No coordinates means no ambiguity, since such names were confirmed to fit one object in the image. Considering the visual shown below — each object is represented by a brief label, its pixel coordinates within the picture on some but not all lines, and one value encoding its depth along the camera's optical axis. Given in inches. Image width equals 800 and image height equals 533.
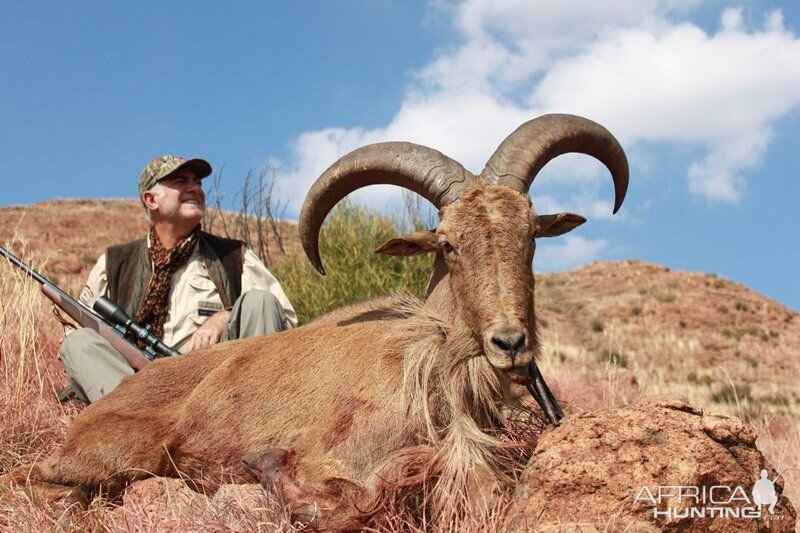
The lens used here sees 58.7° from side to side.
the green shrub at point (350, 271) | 495.5
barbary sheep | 152.6
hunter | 257.0
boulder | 128.2
